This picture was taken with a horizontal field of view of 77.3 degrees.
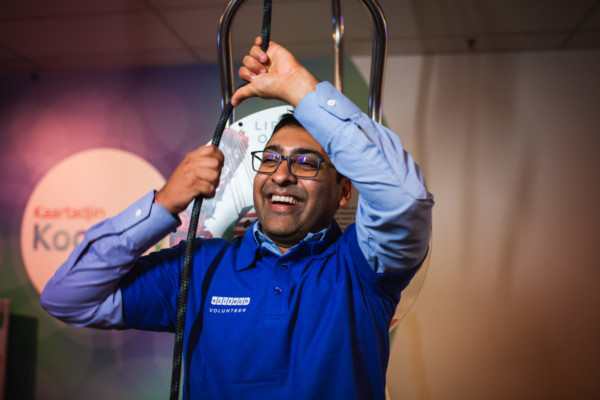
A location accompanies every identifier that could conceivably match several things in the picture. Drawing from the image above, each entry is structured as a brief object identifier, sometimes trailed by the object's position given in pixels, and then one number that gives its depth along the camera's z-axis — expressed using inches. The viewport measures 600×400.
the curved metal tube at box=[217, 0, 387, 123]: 35.8
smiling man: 30.1
